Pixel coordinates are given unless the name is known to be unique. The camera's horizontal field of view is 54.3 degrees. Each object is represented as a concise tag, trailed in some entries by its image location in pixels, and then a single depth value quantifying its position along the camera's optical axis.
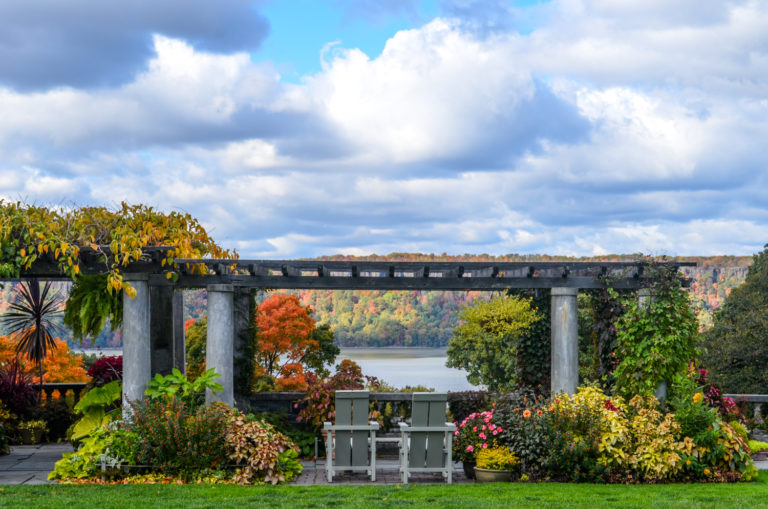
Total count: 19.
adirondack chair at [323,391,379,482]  8.29
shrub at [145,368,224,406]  8.71
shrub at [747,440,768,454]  9.75
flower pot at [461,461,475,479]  8.55
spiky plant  12.87
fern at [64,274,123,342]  9.56
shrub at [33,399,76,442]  11.34
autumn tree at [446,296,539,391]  15.18
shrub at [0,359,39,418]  11.24
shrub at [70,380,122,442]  9.37
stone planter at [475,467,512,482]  8.24
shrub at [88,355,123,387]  10.85
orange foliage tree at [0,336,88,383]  18.64
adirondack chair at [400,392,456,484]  8.23
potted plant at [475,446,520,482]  8.25
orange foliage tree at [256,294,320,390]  18.17
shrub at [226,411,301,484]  8.14
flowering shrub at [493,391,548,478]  8.21
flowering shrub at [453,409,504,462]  8.45
